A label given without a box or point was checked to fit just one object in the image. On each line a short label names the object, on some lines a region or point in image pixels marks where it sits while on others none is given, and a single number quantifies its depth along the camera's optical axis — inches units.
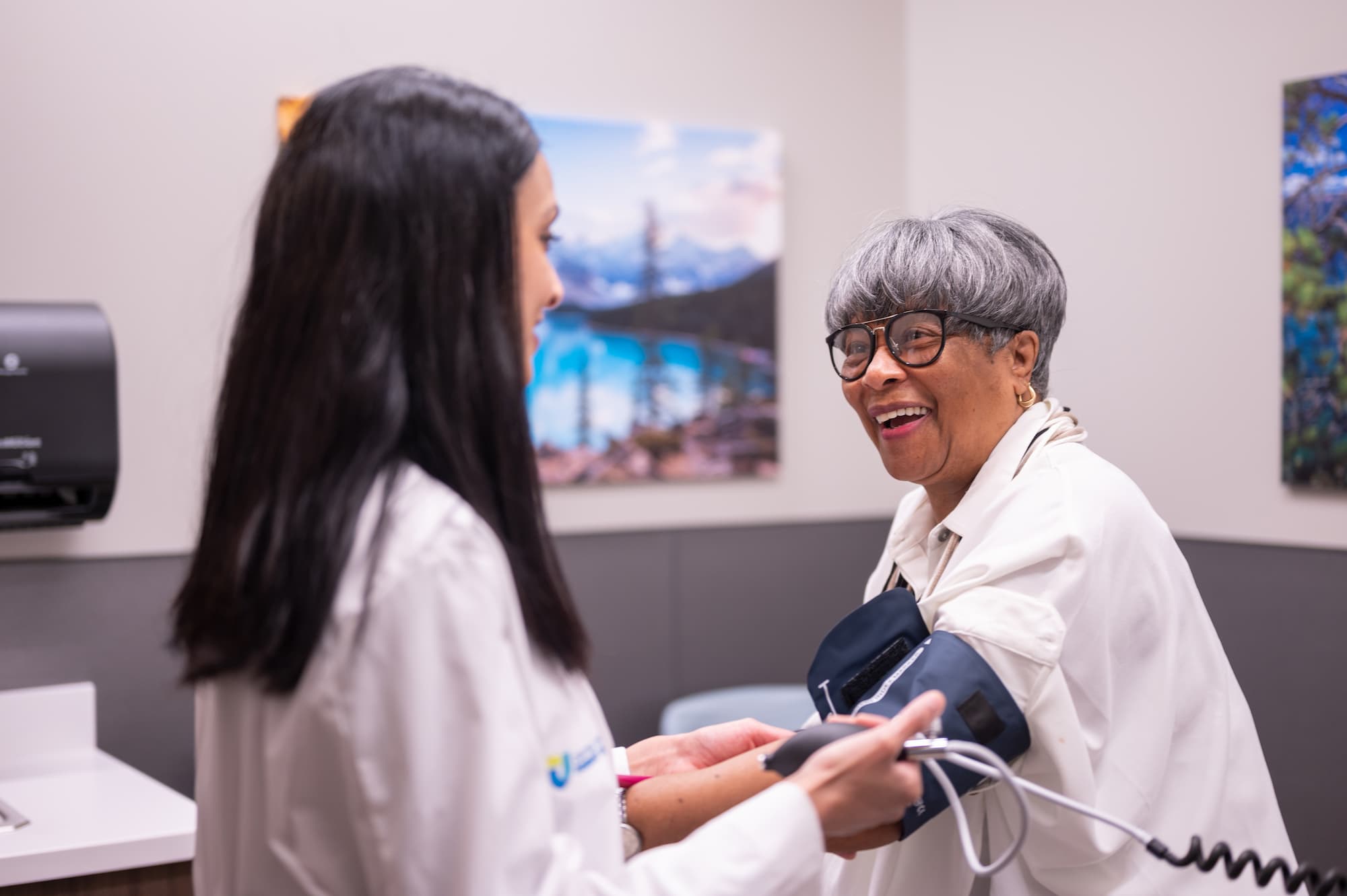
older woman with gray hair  52.8
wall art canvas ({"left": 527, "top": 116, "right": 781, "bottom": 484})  119.7
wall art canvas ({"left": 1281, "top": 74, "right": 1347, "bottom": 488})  93.4
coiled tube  42.1
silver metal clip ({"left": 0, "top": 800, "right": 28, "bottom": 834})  77.6
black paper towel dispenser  90.0
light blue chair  116.1
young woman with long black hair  33.0
